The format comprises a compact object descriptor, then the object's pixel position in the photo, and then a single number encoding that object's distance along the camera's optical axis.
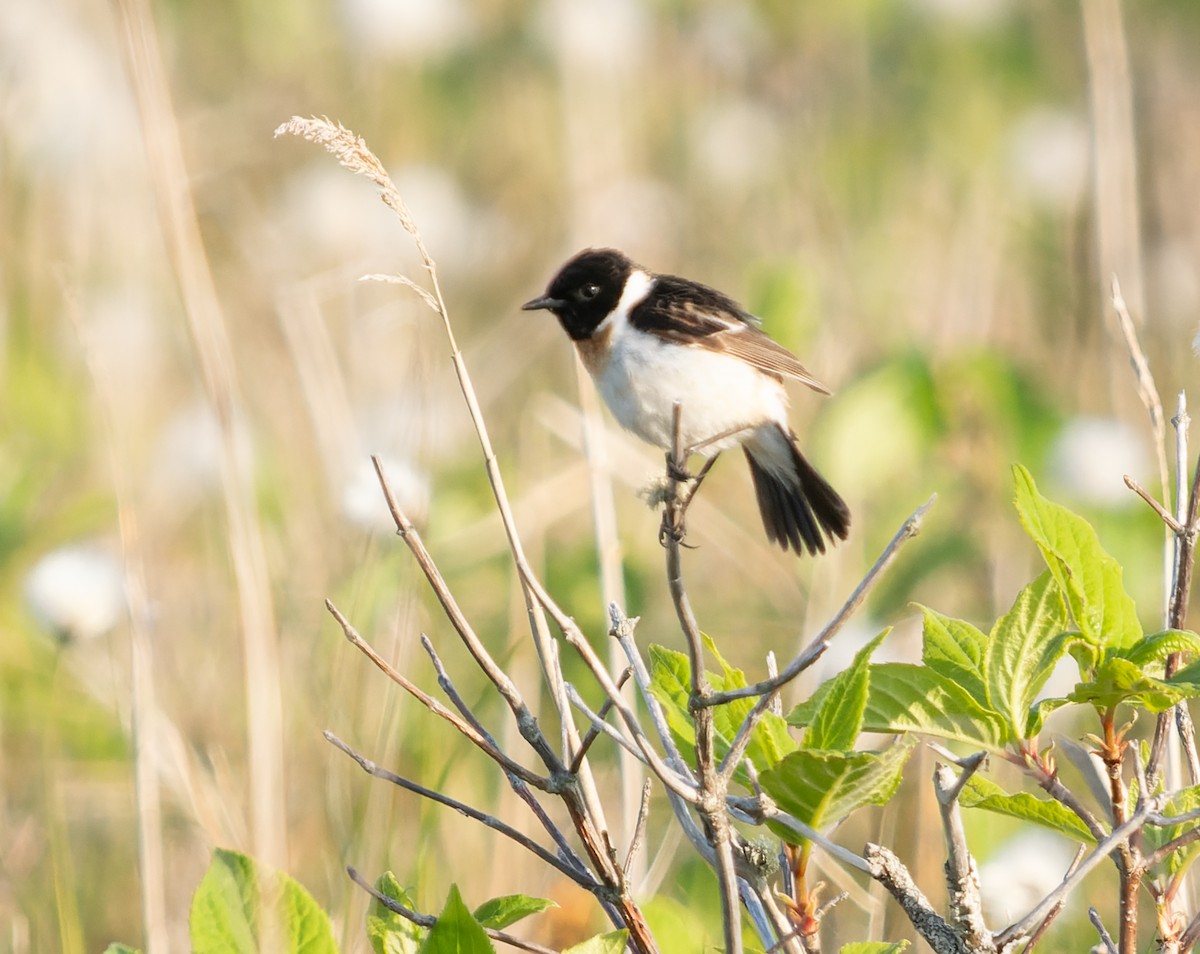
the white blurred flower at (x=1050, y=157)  7.29
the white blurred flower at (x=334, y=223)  7.31
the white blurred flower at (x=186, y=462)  7.13
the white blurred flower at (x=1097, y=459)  6.98
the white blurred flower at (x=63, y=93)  7.22
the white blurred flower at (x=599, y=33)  7.27
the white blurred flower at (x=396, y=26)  7.45
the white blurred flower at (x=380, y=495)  6.80
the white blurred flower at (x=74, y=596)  6.89
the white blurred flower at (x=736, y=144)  7.33
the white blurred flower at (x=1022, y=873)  6.80
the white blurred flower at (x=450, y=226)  7.32
